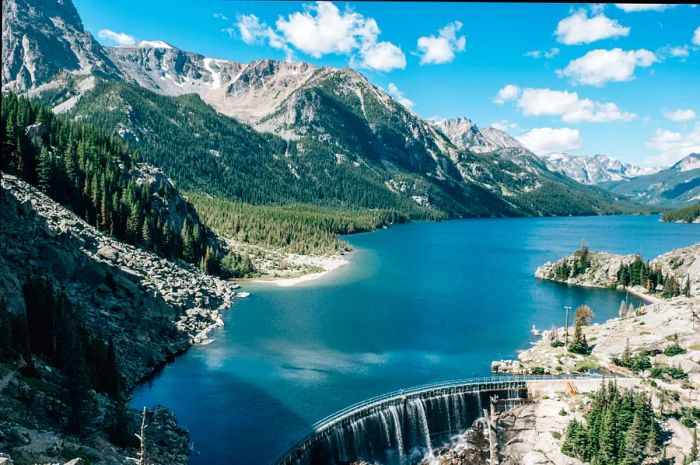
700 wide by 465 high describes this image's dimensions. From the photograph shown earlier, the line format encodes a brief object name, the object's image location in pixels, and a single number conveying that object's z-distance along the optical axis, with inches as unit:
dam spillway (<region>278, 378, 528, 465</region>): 2000.5
